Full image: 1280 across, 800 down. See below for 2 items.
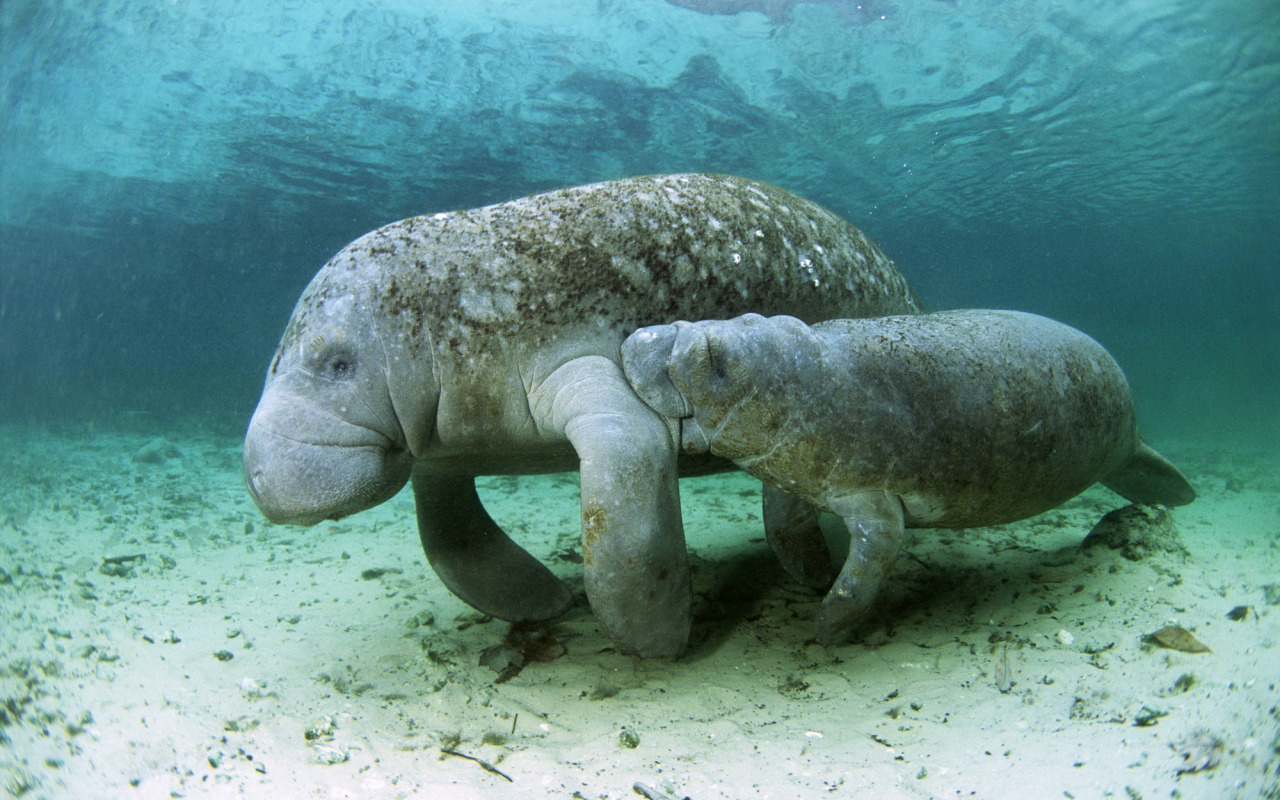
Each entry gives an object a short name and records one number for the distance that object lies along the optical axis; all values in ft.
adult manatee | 8.80
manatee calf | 9.59
